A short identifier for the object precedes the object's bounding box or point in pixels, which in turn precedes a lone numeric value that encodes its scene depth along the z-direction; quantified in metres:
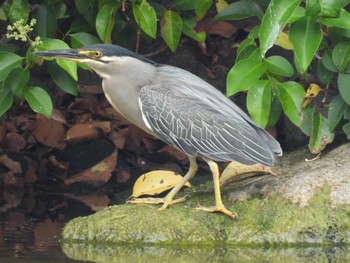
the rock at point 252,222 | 12.04
